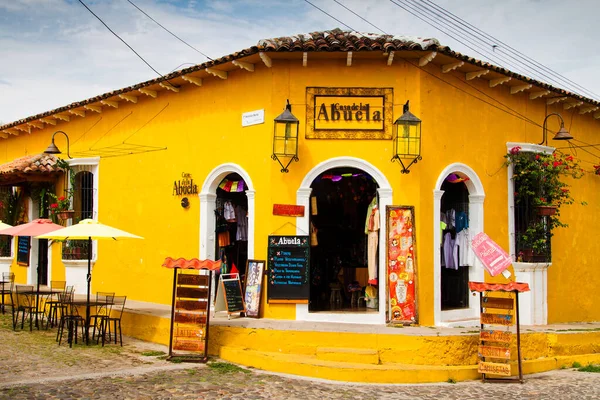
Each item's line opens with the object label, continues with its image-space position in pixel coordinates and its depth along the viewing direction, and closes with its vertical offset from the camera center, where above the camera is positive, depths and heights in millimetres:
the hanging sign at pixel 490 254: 10102 -57
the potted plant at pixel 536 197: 13352 +1129
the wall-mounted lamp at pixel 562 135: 13250 +2362
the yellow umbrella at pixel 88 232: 11547 +257
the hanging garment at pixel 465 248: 12891 +35
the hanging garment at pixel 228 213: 13453 +718
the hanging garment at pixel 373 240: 11977 +172
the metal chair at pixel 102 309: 12008 -1275
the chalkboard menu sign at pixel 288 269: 11883 -366
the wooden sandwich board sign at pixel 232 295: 12016 -865
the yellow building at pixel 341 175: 11773 +1473
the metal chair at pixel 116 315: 12014 -1353
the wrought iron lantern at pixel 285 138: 11742 +1980
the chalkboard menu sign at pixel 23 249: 18766 -89
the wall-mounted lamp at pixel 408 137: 11453 +1977
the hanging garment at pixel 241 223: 13587 +525
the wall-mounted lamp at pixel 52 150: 15055 +2209
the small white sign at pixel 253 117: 12315 +2487
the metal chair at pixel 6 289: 15212 -1066
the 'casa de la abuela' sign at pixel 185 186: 13633 +1301
